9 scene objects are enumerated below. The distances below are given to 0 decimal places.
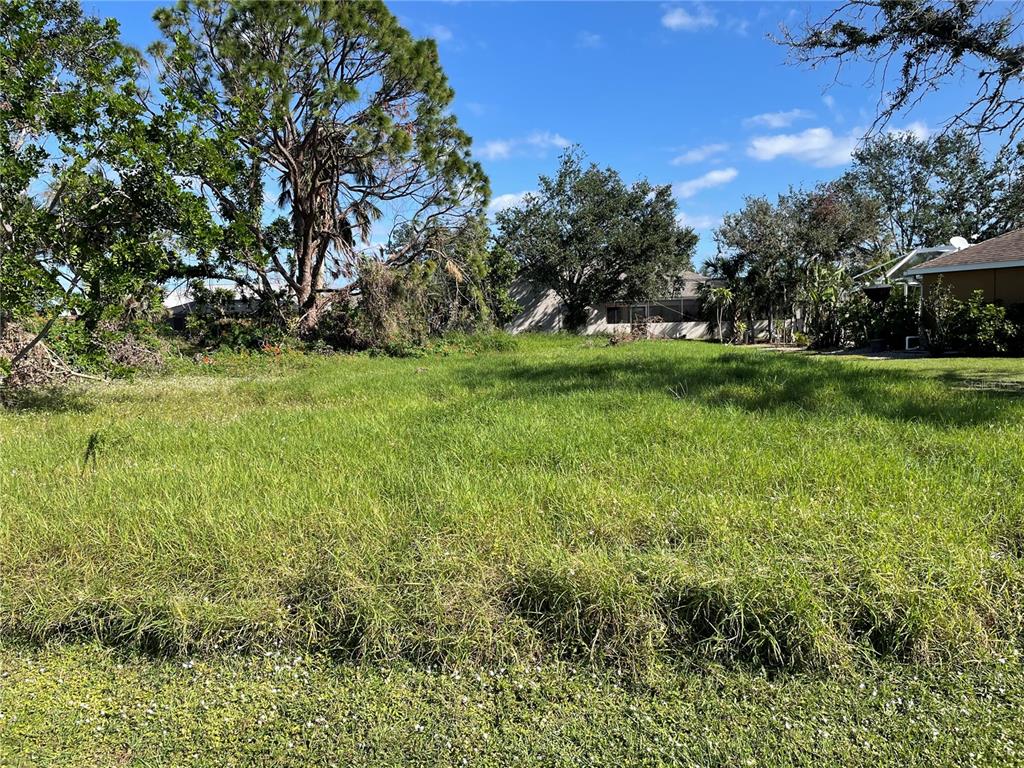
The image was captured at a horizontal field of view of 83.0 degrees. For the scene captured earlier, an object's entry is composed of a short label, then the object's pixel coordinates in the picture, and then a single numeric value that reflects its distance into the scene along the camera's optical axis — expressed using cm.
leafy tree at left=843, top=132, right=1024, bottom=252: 3189
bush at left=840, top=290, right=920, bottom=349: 1650
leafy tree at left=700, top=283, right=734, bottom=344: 2411
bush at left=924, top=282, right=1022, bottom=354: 1316
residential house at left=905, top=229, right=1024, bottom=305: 1540
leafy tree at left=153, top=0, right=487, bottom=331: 1404
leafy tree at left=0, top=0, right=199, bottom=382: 601
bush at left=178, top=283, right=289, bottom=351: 1588
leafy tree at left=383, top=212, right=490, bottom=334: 1738
